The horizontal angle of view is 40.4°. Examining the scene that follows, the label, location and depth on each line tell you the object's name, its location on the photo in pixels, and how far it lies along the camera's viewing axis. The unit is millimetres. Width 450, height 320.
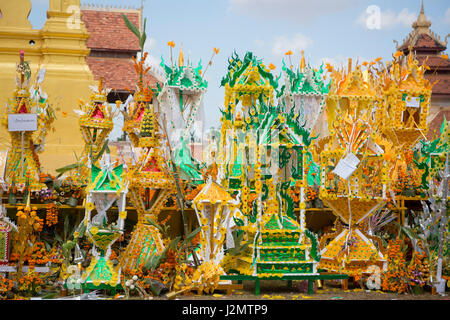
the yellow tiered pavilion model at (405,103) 10312
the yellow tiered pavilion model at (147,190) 7074
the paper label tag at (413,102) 10312
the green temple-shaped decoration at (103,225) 6520
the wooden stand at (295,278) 6828
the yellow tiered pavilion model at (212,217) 6770
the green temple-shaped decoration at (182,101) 10477
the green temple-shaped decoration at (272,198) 6957
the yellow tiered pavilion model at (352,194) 7430
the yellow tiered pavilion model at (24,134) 8523
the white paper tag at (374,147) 7705
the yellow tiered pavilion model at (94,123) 9195
